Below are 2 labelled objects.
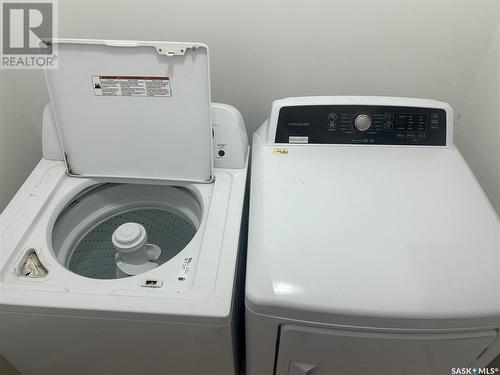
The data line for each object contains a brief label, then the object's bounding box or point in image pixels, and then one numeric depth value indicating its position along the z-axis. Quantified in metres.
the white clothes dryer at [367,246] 0.85
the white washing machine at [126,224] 0.96
